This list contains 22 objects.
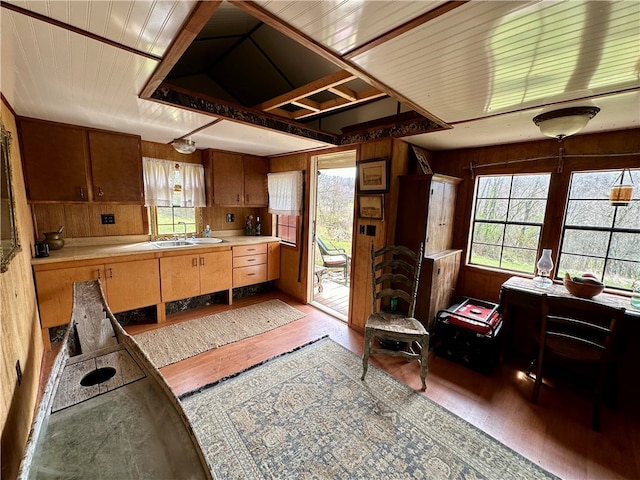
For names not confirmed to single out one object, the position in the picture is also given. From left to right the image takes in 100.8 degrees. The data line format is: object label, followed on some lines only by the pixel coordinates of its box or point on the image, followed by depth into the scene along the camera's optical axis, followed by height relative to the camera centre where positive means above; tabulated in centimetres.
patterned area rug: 155 -153
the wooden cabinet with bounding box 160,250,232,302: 325 -97
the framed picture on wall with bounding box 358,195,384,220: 286 -3
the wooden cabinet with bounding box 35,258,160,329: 253 -93
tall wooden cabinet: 267 -26
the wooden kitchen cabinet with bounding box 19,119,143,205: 248 +33
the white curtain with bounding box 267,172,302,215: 391 +13
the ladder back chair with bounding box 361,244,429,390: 226 -107
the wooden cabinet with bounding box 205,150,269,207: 382 +32
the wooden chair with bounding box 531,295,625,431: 181 -101
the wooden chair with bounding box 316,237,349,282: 513 -109
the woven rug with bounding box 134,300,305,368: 269 -152
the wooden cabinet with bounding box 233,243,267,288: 386 -96
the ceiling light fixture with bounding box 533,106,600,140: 173 +59
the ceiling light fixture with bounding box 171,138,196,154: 284 +57
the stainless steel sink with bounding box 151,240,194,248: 345 -60
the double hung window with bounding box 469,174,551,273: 272 -14
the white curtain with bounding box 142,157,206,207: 342 +22
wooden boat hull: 84 -86
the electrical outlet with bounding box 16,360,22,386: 147 -98
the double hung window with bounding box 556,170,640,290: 229 -22
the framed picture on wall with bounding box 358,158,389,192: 280 +31
